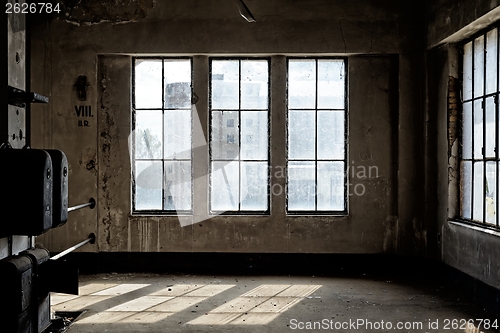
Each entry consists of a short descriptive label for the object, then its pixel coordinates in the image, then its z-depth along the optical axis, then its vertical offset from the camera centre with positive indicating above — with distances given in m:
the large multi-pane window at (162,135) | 5.27 +0.28
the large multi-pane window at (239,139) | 5.25 +0.23
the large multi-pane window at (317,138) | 5.25 +0.24
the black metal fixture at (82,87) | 5.20 +0.83
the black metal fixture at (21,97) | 2.50 +0.35
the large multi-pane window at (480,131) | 3.89 +0.25
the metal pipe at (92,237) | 5.07 -0.86
